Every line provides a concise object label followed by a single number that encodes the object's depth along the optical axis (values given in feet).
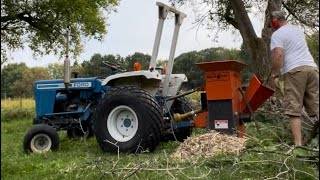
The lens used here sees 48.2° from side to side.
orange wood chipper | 15.88
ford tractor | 16.19
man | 12.80
